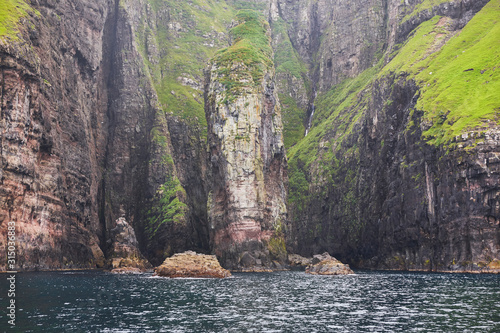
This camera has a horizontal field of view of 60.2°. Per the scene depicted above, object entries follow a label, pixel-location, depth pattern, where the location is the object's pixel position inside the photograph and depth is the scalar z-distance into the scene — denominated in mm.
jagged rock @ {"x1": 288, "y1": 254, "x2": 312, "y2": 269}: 146362
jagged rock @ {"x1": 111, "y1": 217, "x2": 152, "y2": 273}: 113000
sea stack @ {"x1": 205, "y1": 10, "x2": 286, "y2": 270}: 118062
